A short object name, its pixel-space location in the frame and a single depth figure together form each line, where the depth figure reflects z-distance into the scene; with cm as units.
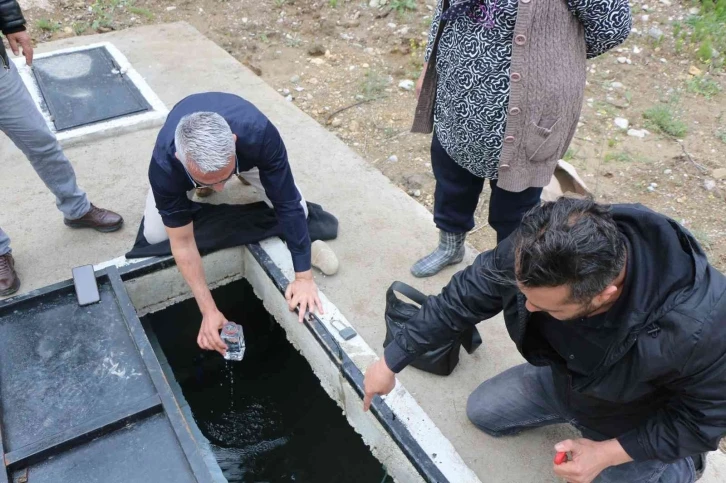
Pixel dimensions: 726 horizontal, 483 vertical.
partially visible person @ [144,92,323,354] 227
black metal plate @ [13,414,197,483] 215
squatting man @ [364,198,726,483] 146
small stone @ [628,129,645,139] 477
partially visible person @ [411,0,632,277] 217
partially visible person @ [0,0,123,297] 287
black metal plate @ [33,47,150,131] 436
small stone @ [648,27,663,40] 583
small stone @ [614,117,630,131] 486
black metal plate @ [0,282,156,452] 236
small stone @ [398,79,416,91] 550
